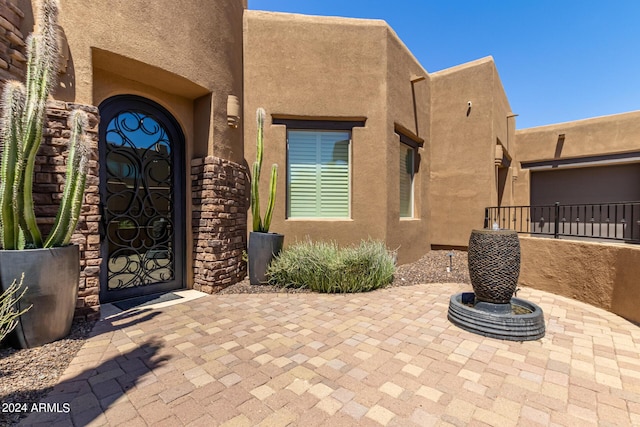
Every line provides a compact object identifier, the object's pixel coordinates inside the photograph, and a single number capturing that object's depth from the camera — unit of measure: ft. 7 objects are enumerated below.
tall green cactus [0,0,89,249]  9.57
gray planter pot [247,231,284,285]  18.58
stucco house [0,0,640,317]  13.25
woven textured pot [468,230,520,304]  12.35
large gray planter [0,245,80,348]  9.62
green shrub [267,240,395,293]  17.85
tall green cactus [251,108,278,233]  18.51
